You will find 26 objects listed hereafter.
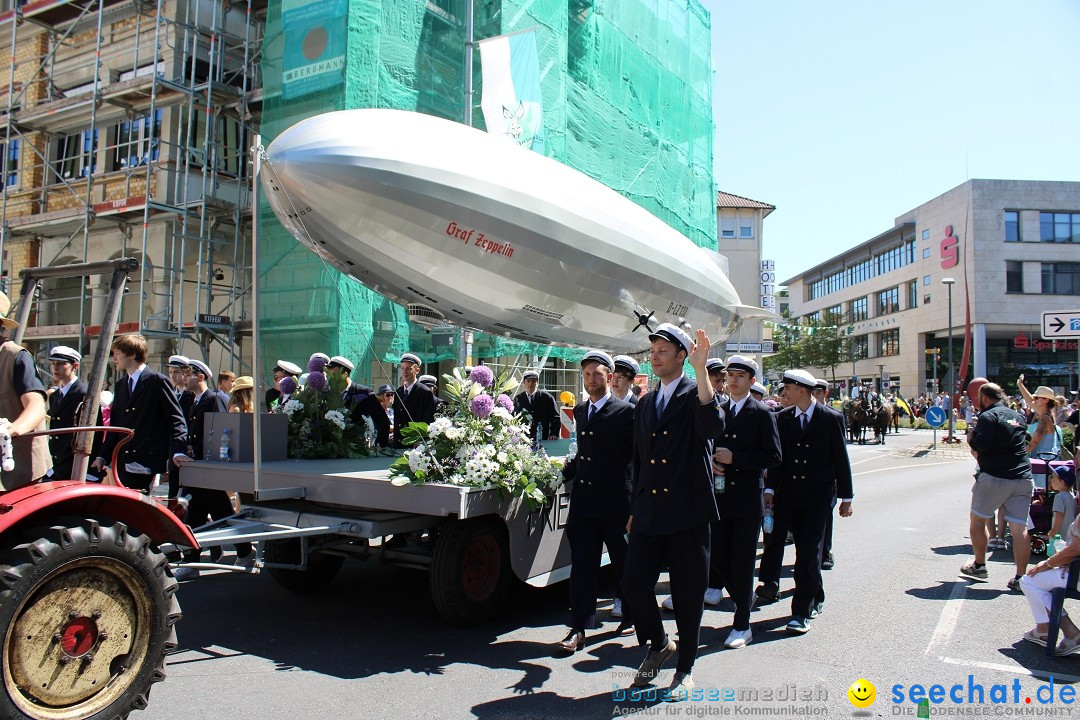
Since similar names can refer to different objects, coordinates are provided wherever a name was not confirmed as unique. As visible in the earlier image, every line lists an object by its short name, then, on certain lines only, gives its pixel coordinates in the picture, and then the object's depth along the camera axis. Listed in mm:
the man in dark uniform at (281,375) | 7516
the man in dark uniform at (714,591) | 6289
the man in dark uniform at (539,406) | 10648
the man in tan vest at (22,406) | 3693
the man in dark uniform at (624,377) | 5957
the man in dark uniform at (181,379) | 8359
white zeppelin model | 5926
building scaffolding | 17062
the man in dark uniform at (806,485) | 5684
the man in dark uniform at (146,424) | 6645
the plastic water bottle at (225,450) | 5996
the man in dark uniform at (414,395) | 9406
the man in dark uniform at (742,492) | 5332
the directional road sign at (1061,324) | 9906
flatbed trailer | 4969
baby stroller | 8070
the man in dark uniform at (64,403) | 6172
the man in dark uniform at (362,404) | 7543
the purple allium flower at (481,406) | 5598
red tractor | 3121
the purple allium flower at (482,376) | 6102
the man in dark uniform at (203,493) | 7082
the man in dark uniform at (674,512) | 4355
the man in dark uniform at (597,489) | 5137
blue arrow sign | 21641
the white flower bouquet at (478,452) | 5121
